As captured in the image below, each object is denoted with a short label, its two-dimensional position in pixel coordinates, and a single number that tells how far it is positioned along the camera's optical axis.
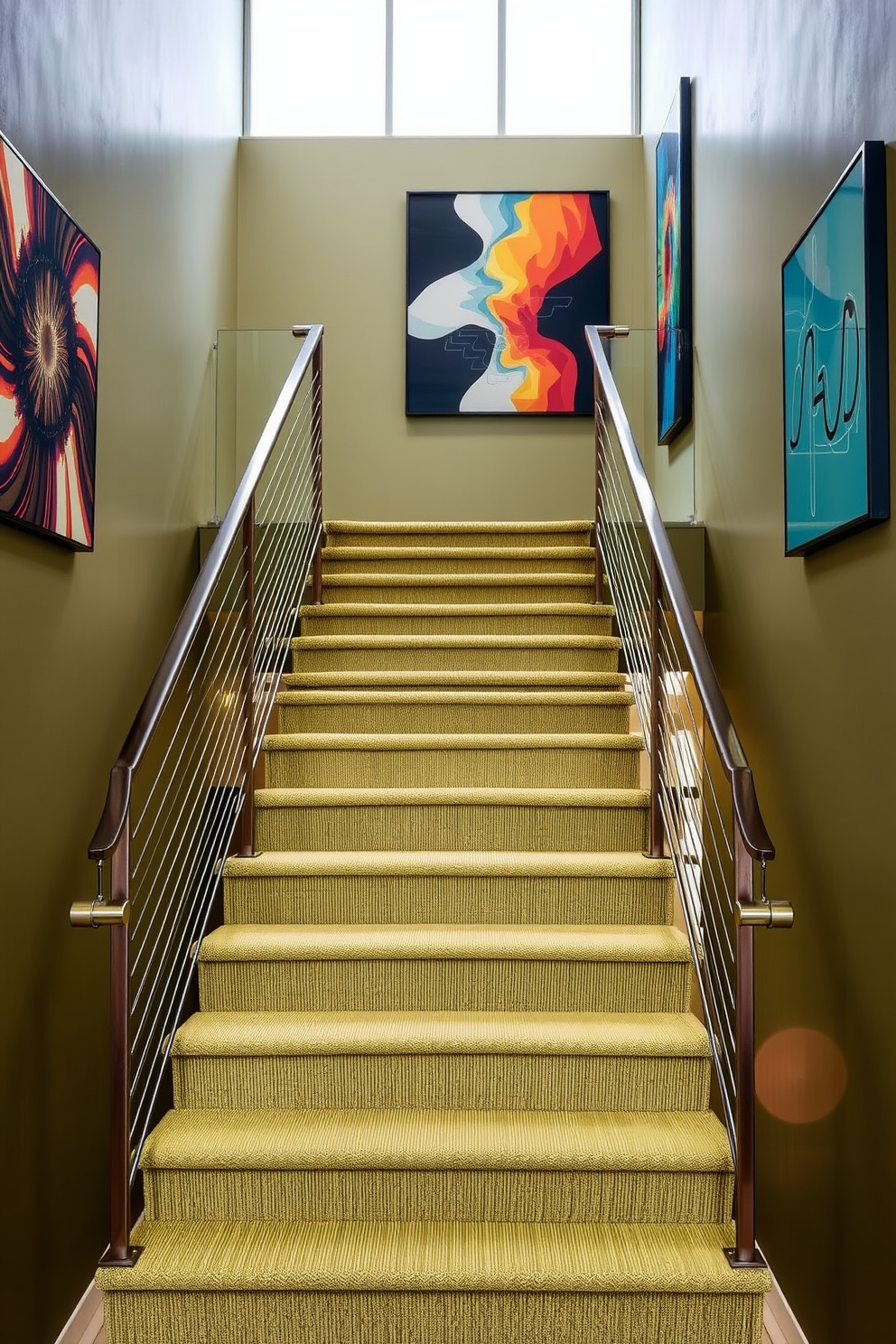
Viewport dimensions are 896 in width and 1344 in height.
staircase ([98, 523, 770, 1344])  1.99
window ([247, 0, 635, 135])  5.98
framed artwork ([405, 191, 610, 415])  5.77
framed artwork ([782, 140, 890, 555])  2.05
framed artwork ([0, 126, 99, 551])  2.19
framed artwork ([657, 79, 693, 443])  4.19
